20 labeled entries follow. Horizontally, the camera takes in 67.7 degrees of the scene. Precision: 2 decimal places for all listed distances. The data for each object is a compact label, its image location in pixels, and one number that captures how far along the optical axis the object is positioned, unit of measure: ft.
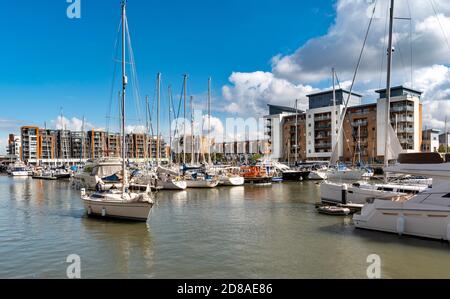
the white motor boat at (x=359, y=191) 86.53
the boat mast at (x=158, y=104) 200.52
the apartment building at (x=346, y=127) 288.92
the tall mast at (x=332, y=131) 333.99
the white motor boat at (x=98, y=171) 169.17
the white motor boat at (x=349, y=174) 216.95
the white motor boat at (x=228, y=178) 189.57
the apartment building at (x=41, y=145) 633.86
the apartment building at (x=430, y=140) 331.73
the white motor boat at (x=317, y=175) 236.69
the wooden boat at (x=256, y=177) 204.95
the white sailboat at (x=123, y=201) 80.59
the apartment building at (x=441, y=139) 454.15
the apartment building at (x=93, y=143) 627.30
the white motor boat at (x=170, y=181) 169.48
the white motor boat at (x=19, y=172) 400.26
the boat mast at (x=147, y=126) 211.94
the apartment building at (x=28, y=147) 650.43
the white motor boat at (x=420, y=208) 62.75
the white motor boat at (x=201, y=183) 179.11
